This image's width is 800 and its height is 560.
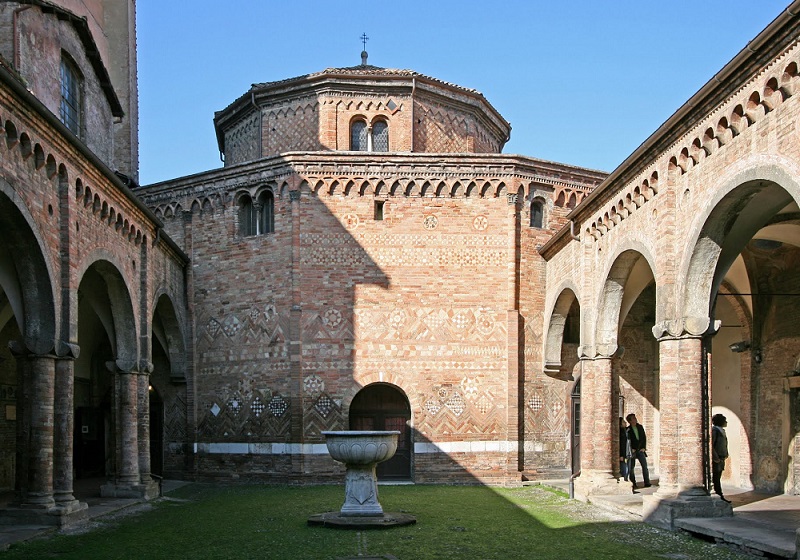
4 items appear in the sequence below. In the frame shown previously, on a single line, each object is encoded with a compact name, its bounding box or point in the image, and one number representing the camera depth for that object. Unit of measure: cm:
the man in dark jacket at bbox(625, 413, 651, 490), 1599
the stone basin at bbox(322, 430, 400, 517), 1246
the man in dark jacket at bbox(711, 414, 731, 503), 1306
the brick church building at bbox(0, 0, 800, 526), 1190
